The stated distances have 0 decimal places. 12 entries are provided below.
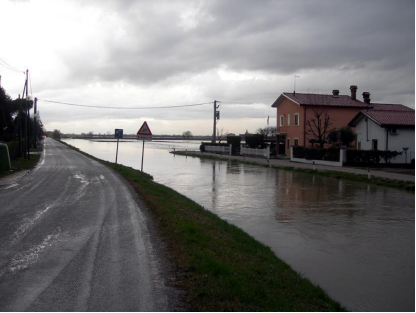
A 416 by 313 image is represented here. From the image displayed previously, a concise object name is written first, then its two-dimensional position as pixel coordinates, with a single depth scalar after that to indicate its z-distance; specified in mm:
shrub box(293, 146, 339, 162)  30625
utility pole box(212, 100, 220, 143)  55875
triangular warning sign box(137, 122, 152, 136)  20453
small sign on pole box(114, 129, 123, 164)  29266
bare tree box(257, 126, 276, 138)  74562
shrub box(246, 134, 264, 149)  50812
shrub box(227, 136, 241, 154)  51959
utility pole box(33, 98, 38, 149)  59222
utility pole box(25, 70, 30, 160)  34881
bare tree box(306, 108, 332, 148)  38500
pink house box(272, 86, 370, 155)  41156
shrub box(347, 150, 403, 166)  28812
